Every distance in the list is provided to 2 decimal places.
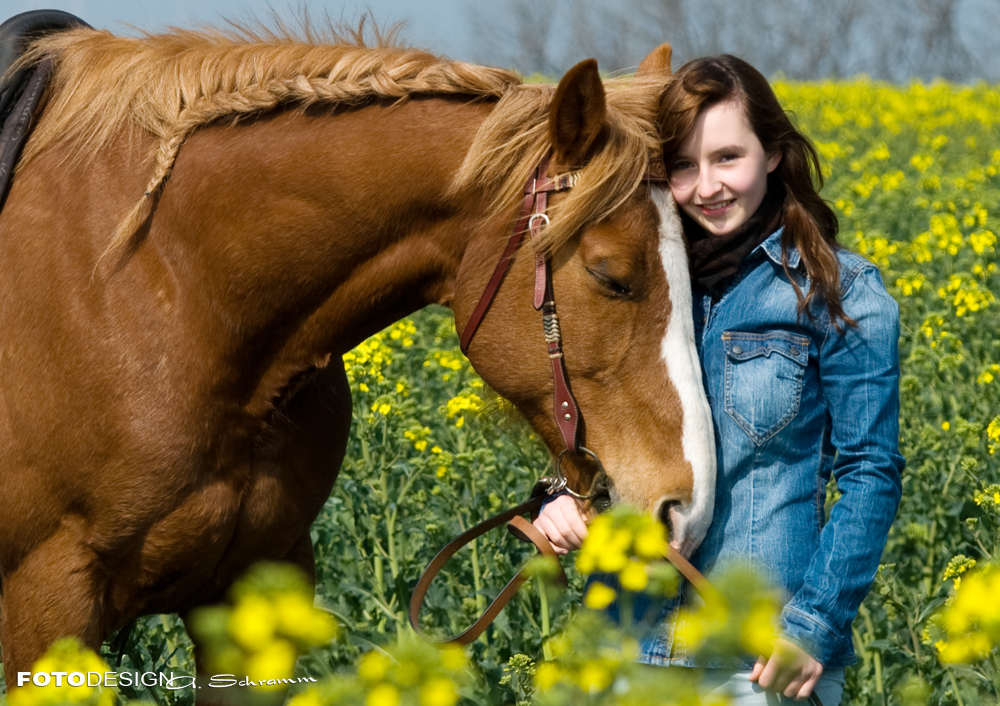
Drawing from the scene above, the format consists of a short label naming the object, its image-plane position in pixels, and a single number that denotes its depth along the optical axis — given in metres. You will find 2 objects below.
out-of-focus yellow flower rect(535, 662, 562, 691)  4.19
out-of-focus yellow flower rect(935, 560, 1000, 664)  3.96
